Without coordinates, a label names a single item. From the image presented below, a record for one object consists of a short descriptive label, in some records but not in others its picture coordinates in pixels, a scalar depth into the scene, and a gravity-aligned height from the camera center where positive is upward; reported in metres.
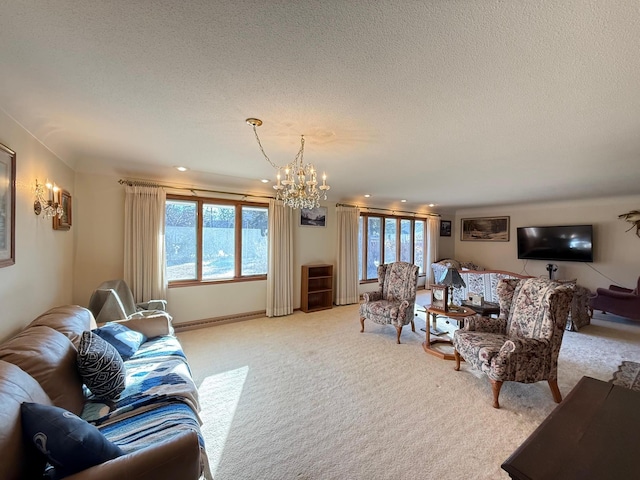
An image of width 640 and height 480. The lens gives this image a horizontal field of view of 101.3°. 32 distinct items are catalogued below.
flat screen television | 5.64 -0.03
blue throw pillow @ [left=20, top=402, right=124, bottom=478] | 0.96 -0.77
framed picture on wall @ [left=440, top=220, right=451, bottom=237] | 8.01 +0.37
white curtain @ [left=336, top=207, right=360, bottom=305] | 5.68 -0.38
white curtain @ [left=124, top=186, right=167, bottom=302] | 3.62 -0.08
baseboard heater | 4.05 -1.39
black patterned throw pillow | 1.52 -0.79
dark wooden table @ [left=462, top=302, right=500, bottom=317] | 3.44 -0.90
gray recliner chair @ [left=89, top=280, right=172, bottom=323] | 2.70 -0.77
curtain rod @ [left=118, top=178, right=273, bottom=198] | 3.64 +0.75
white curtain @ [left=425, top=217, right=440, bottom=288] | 7.45 -0.12
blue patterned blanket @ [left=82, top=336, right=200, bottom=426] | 1.49 -0.99
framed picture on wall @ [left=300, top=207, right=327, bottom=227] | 5.27 +0.44
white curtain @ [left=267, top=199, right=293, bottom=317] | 4.75 -0.43
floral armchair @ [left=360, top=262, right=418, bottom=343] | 3.68 -0.92
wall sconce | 2.26 +0.30
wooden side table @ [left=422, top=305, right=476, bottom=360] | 3.15 -1.21
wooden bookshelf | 5.34 -1.02
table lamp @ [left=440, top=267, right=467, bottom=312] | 3.28 -0.50
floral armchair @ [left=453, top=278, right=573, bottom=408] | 2.23 -0.93
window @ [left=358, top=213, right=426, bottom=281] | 6.35 -0.07
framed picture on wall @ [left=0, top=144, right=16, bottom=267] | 1.71 +0.19
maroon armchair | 4.16 -1.00
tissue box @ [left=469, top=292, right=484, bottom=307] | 3.56 -0.81
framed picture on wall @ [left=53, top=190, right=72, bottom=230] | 2.71 +0.23
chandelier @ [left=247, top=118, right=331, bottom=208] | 2.45 +0.46
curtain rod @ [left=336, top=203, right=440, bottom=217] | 5.79 +0.75
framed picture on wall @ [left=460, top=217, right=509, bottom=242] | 7.15 +0.33
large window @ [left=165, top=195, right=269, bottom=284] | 4.10 -0.05
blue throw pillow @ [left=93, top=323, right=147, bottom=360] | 2.09 -0.85
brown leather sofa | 0.95 -0.78
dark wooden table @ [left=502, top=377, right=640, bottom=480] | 0.83 -0.72
